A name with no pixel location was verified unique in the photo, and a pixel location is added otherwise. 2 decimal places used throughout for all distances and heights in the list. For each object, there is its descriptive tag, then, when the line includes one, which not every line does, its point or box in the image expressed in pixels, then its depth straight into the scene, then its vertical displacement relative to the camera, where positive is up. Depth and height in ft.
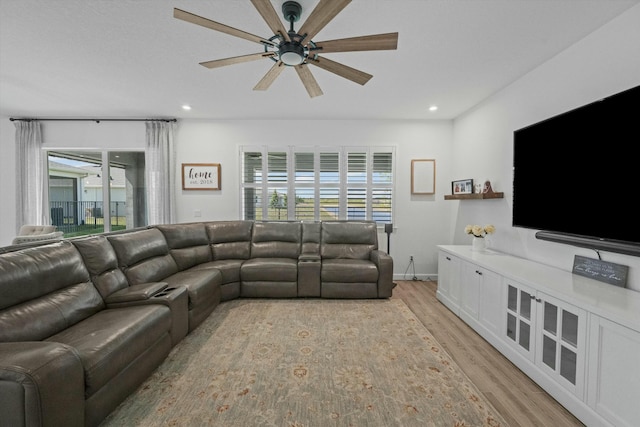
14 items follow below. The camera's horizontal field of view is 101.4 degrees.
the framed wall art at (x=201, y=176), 15.29 +1.70
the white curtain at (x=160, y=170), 14.79 +1.97
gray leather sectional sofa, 4.17 -2.63
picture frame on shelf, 12.60 +1.08
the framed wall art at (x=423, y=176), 15.15 +1.82
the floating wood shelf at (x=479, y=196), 10.63 +0.53
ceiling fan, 5.06 +3.71
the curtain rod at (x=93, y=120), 14.58 +4.78
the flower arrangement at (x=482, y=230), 10.49 -0.89
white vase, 10.62 -1.48
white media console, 4.66 -2.79
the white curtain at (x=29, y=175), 14.51 +1.58
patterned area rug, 5.43 -4.34
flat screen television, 5.74 +0.89
